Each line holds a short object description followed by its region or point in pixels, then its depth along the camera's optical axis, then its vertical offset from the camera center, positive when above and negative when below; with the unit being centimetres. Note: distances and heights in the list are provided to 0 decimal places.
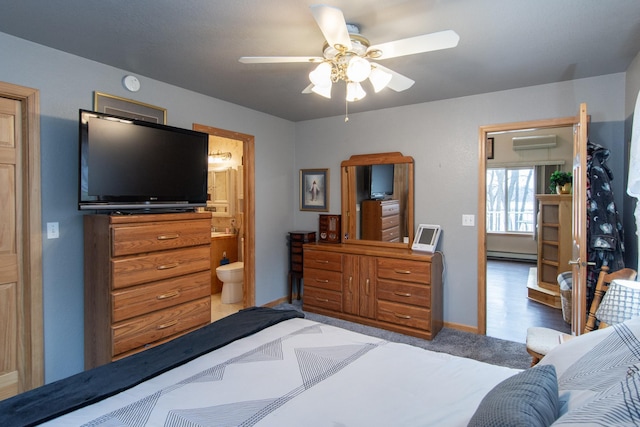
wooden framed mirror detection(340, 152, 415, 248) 387 +10
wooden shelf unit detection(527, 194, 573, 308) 452 -51
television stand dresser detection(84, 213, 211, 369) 228 -51
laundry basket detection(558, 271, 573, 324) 380 -96
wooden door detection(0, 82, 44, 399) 227 -24
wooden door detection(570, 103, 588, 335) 234 -15
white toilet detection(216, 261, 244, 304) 452 -96
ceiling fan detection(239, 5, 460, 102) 160 +83
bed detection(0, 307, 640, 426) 90 -66
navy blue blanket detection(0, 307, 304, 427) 116 -66
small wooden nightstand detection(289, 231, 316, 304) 436 -52
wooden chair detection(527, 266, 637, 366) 207 -75
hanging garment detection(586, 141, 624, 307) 263 -11
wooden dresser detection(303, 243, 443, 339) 337 -82
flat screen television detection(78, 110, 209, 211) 230 +33
